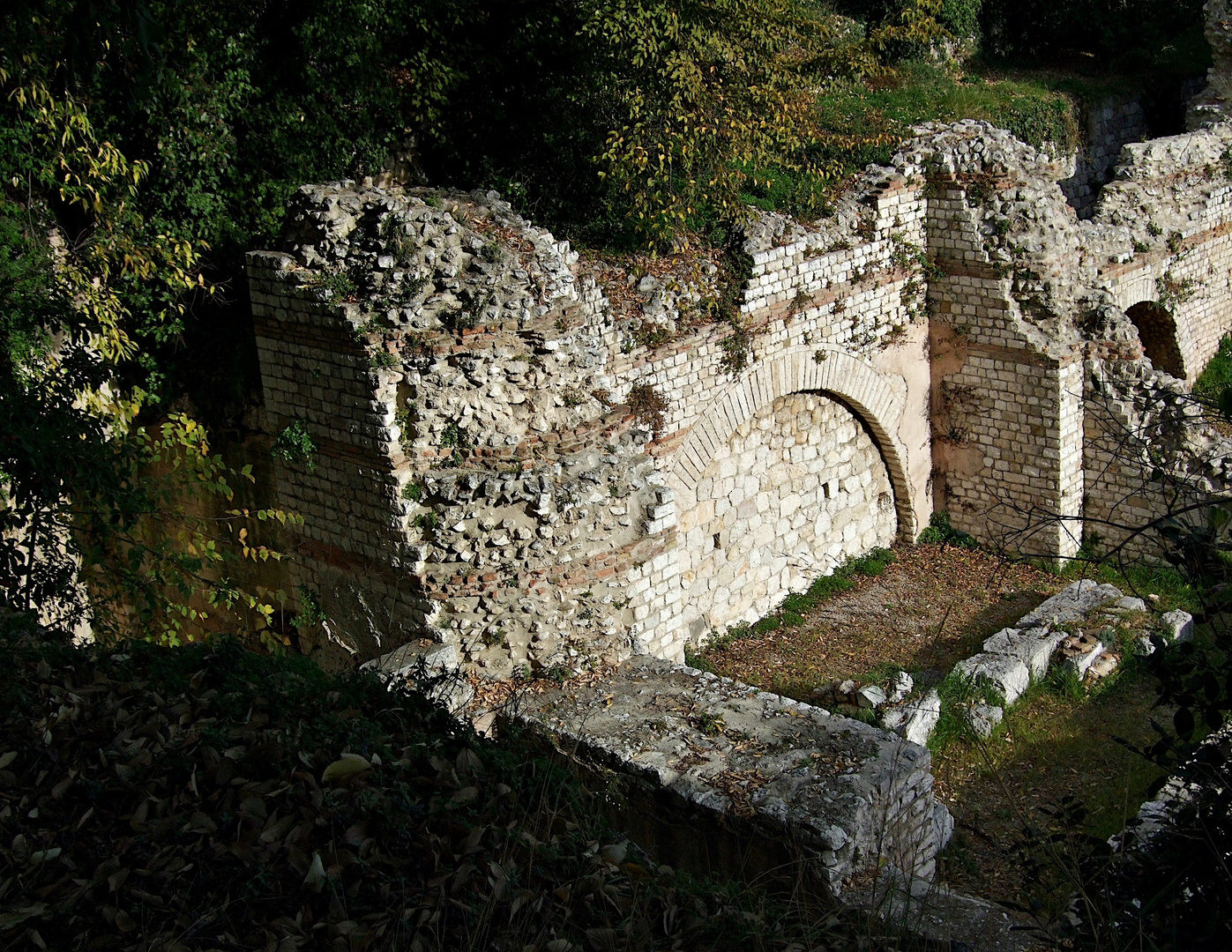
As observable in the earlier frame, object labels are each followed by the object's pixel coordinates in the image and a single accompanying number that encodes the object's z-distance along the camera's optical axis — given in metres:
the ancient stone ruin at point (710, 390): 6.88
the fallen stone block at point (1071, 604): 9.16
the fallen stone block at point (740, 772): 5.67
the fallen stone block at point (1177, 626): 8.97
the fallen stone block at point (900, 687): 8.30
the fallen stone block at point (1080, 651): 8.59
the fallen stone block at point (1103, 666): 8.63
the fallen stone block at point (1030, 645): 8.59
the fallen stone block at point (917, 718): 7.83
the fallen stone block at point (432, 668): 6.00
